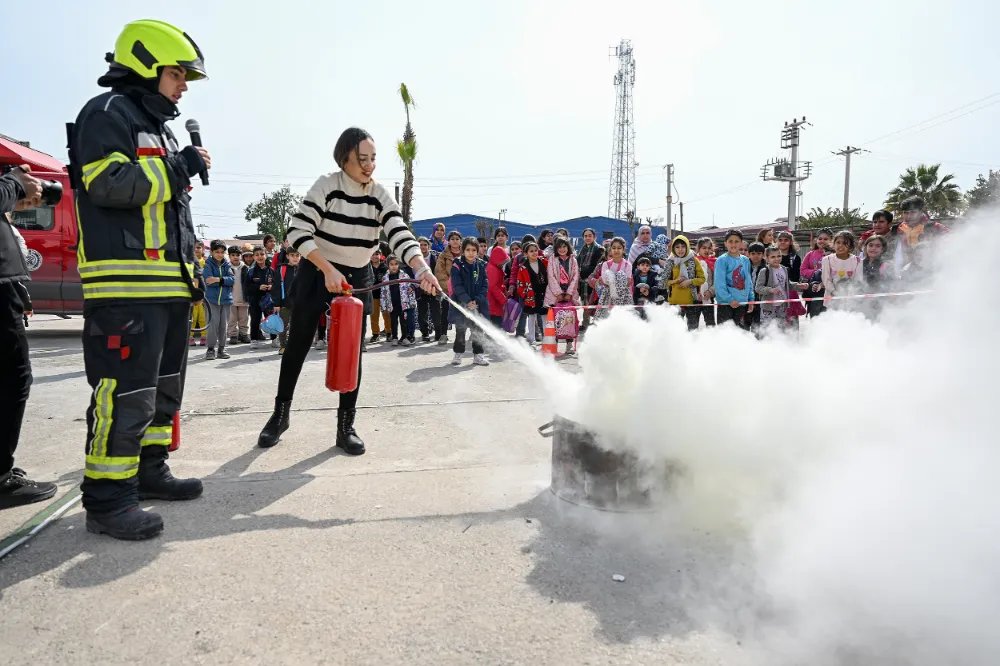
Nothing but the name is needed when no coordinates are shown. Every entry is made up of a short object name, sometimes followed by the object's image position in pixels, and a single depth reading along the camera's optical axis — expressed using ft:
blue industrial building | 187.62
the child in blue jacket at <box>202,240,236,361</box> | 30.68
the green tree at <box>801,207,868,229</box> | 159.33
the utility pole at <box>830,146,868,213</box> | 158.81
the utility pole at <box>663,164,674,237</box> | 164.66
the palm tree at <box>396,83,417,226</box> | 79.00
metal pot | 10.09
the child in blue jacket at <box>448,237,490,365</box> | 28.45
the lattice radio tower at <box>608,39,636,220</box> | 187.11
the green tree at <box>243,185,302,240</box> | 211.82
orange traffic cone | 17.07
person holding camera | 10.39
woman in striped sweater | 13.28
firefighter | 9.10
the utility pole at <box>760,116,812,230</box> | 140.67
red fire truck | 35.45
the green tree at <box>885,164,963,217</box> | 140.97
